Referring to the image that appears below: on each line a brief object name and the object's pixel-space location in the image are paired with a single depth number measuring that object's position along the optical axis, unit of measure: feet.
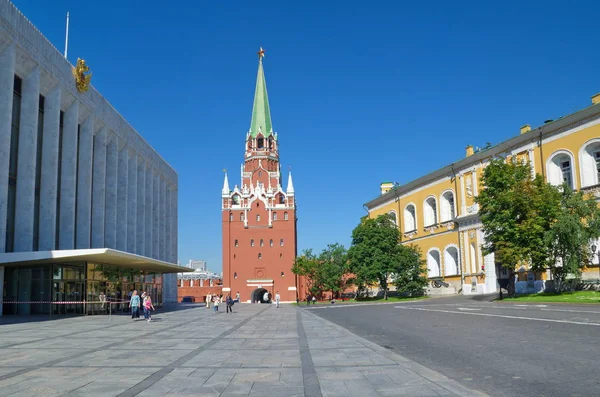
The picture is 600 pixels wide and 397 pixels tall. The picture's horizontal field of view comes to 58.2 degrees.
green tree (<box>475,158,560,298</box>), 121.08
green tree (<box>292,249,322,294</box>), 286.25
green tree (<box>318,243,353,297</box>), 266.77
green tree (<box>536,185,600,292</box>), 113.80
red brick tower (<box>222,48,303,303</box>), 304.50
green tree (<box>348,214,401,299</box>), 191.42
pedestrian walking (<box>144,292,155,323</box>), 85.81
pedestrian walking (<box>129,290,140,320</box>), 90.27
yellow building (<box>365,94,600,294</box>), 135.03
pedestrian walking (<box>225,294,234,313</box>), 140.26
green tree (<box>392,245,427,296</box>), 187.83
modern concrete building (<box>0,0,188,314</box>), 100.83
